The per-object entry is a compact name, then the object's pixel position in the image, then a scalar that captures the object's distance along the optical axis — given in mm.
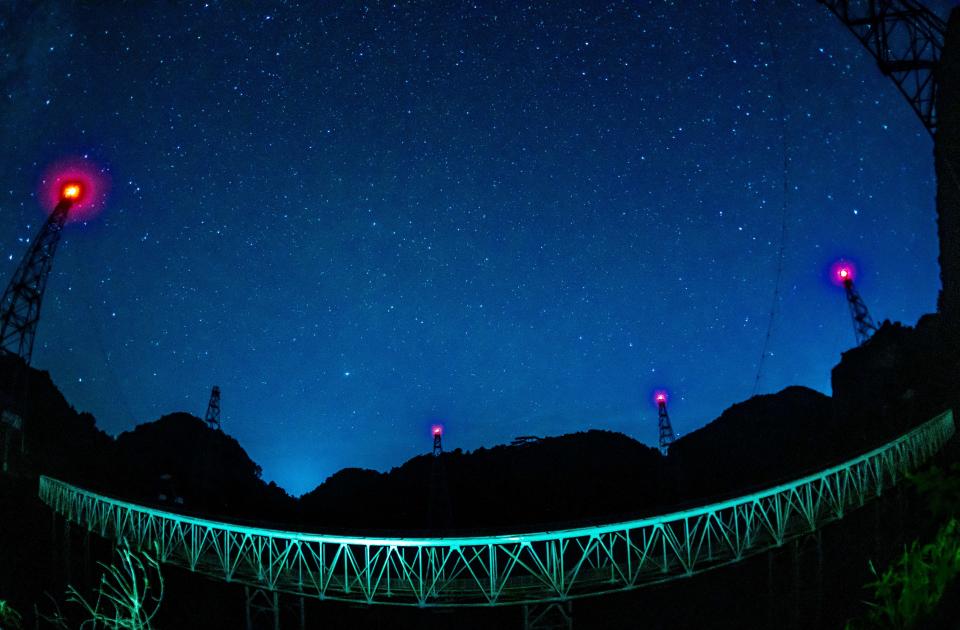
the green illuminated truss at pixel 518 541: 24781
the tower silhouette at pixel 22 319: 36969
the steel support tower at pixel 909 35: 20391
